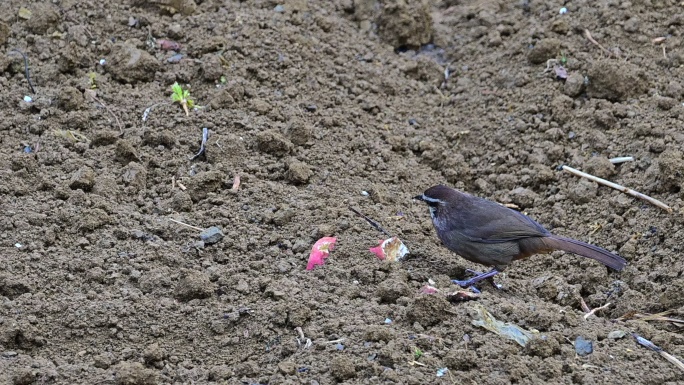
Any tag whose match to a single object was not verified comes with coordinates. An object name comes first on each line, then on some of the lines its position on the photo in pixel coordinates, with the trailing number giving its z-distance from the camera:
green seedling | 14.58
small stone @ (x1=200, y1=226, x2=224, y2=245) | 12.23
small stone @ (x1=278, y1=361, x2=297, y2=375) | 9.87
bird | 12.64
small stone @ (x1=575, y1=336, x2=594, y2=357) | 10.54
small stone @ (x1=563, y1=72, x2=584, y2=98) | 15.85
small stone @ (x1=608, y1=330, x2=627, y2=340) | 10.97
